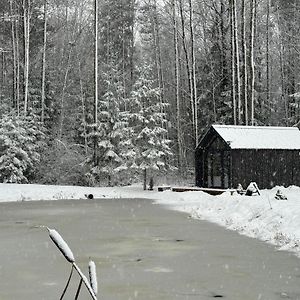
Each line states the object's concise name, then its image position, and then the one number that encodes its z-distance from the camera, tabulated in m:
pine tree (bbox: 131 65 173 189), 32.41
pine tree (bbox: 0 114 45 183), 32.66
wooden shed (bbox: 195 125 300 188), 27.30
